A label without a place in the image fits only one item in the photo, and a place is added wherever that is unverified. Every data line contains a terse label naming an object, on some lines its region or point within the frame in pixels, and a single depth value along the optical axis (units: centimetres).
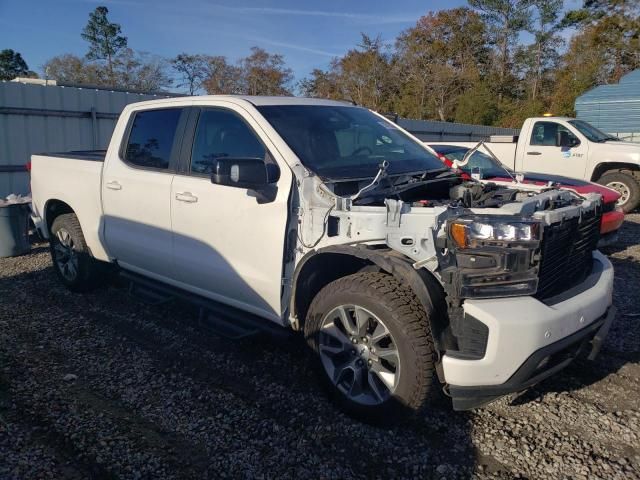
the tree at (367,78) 3892
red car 661
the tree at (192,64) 4119
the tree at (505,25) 4184
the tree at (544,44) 4153
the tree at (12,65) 5081
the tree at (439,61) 3834
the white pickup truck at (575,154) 1052
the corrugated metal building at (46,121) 895
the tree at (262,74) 4034
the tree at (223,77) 4069
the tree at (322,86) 4066
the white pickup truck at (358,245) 268
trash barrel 756
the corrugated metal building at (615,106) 2116
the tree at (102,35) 4600
